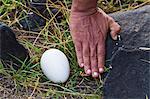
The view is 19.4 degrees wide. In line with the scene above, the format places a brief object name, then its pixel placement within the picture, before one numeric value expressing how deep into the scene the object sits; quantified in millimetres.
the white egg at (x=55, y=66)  1534
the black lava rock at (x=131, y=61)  1475
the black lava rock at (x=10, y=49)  1567
